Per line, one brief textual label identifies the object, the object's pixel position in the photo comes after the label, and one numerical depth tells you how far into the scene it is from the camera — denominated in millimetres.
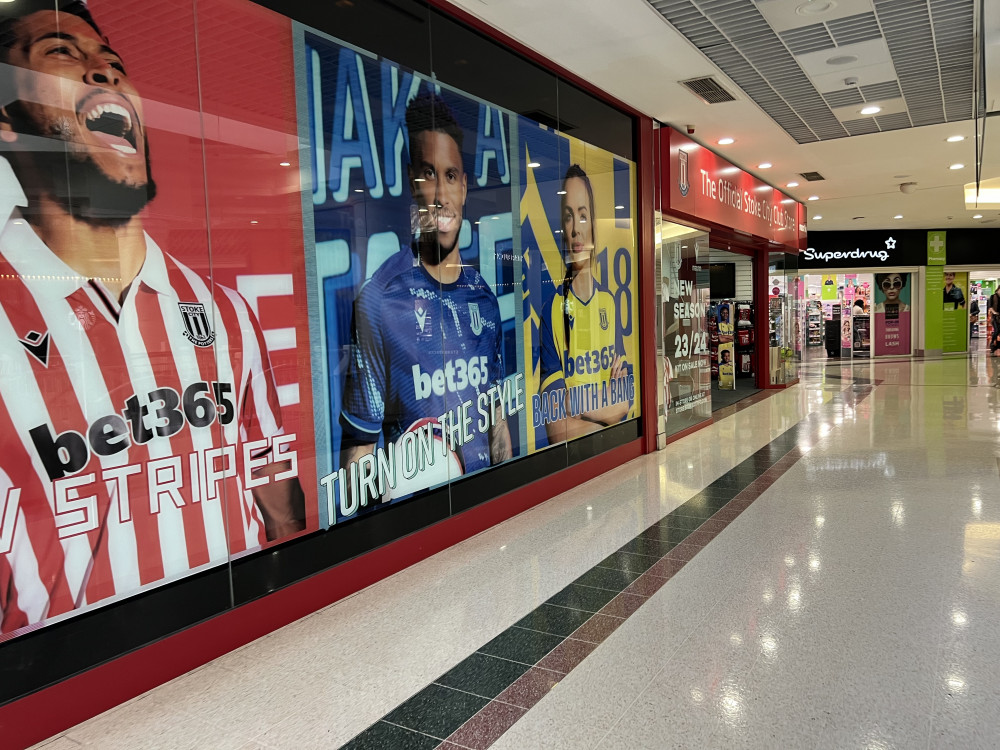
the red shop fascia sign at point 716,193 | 7004
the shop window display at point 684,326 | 7129
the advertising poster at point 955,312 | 18594
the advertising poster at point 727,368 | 12156
